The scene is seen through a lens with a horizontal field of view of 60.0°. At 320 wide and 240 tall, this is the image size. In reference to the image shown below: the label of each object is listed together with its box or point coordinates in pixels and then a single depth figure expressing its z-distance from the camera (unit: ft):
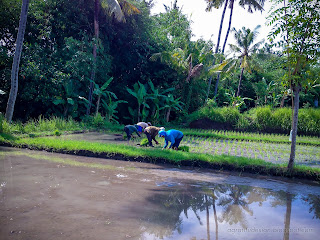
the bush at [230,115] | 61.98
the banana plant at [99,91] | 53.05
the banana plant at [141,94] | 58.75
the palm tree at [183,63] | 63.77
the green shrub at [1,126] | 33.17
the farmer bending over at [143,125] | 38.40
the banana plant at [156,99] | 60.75
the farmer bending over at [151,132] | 32.22
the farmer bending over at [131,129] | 37.29
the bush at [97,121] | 52.08
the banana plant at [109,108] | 56.85
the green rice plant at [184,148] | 30.60
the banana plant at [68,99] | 50.11
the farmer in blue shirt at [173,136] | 29.46
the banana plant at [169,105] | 62.23
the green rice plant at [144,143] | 32.30
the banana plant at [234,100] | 72.54
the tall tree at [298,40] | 22.53
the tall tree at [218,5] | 72.43
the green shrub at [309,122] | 55.26
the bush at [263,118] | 58.75
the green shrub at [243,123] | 59.98
